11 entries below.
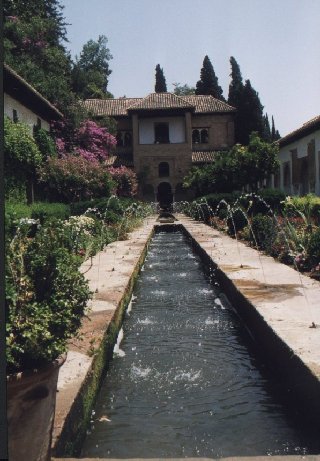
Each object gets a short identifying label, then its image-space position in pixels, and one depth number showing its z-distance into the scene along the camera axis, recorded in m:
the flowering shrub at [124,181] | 28.08
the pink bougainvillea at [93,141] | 27.23
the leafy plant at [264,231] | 10.24
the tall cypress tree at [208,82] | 45.25
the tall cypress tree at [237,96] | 39.59
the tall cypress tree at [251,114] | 38.97
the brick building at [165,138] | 36.66
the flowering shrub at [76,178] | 20.23
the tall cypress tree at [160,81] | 49.25
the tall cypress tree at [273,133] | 50.02
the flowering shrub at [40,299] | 2.25
